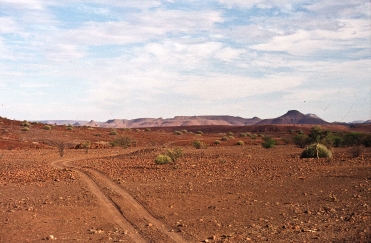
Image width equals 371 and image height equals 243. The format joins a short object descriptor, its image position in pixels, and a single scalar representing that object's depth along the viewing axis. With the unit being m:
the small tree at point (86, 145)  41.98
